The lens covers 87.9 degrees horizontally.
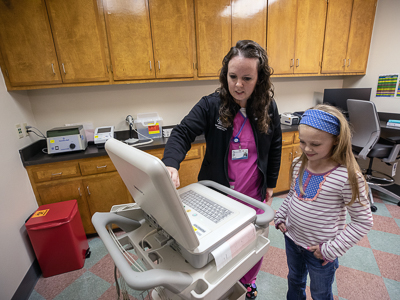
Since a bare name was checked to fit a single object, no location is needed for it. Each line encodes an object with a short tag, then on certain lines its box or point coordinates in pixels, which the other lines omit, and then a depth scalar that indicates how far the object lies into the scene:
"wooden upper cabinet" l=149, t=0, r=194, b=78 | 2.07
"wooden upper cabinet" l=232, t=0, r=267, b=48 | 2.32
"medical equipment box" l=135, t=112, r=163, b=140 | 2.32
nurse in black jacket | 1.01
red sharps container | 1.62
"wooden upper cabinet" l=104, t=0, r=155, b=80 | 1.96
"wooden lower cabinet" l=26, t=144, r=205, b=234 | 1.91
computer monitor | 2.97
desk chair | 2.23
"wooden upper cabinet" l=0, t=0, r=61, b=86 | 1.75
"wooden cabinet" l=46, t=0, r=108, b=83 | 1.84
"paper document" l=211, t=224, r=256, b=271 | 0.60
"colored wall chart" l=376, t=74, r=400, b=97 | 2.85
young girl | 0.85
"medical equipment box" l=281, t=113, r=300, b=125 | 2.64
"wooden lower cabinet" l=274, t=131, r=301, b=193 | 2.61
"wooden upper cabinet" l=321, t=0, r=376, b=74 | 2.78
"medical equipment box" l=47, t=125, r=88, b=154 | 1.93
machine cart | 0.54
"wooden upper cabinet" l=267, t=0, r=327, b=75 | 2.50
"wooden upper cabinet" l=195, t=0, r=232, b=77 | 2.20
